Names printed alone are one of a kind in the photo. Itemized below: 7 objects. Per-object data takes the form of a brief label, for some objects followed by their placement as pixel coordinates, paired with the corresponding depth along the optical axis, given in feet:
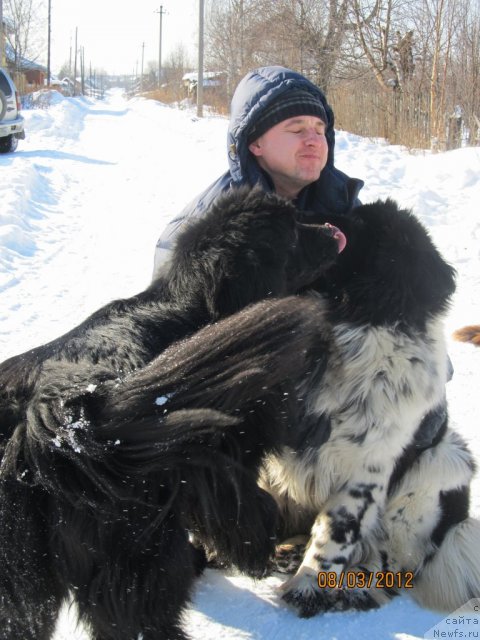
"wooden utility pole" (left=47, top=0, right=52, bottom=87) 132.39
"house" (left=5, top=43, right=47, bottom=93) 85.14
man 8.07
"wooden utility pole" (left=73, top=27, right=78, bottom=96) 198.37
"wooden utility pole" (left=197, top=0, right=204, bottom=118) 67.42
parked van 43.37
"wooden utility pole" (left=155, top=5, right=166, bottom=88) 161.54
